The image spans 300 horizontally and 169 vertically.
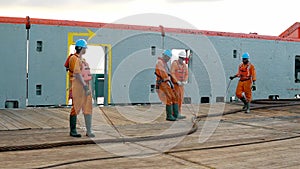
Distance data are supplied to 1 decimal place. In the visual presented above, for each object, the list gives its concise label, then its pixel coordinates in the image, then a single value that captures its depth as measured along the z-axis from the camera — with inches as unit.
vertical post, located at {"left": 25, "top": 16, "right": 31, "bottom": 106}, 488.7
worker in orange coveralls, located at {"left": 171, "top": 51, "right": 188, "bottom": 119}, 405.8
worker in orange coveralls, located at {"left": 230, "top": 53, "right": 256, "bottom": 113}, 478.0
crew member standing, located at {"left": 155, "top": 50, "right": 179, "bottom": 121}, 392.2
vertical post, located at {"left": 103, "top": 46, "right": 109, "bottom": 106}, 537.6
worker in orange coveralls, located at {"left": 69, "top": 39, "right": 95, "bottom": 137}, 288.2
